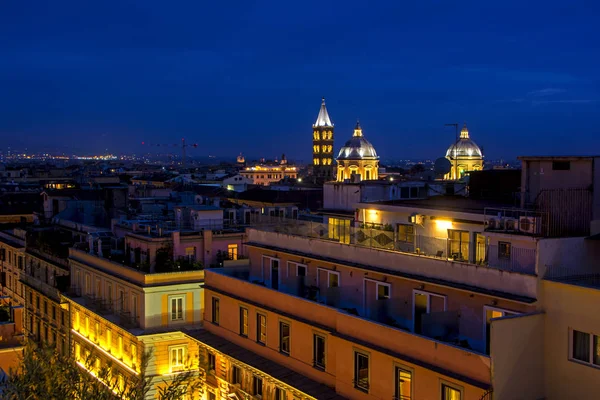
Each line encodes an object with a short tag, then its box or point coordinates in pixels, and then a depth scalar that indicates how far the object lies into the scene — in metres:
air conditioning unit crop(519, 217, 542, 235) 17.33
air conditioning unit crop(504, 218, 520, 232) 17.73
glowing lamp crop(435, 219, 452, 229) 21.41
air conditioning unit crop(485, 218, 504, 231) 18.22
